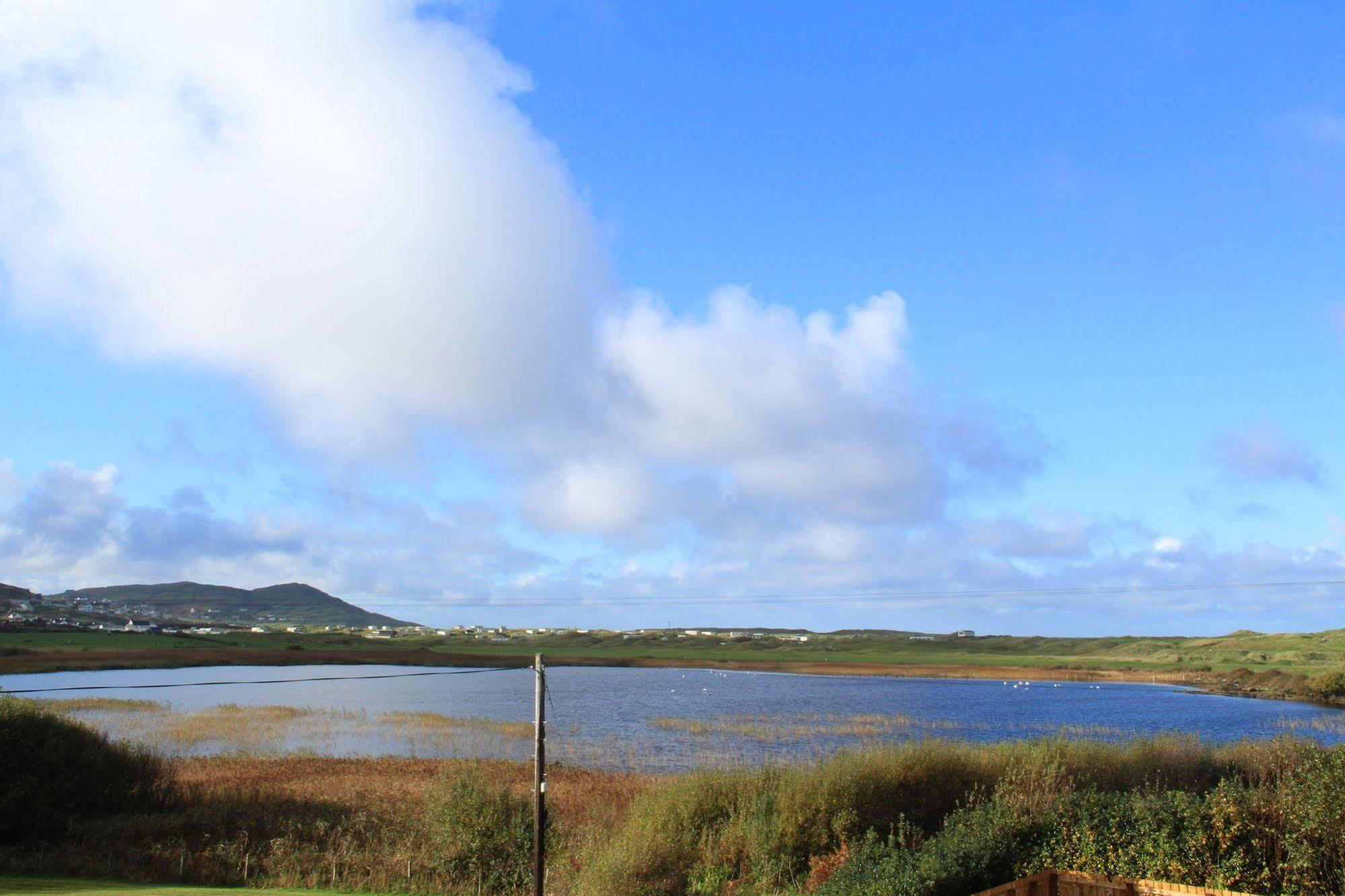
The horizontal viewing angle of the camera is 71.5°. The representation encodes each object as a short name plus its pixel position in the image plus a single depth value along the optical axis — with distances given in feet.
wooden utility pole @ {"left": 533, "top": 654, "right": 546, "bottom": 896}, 59.98
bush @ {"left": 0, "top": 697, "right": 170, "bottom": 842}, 88.53
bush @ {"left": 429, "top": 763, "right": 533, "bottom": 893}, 79.41
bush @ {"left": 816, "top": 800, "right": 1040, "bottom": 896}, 48.21
